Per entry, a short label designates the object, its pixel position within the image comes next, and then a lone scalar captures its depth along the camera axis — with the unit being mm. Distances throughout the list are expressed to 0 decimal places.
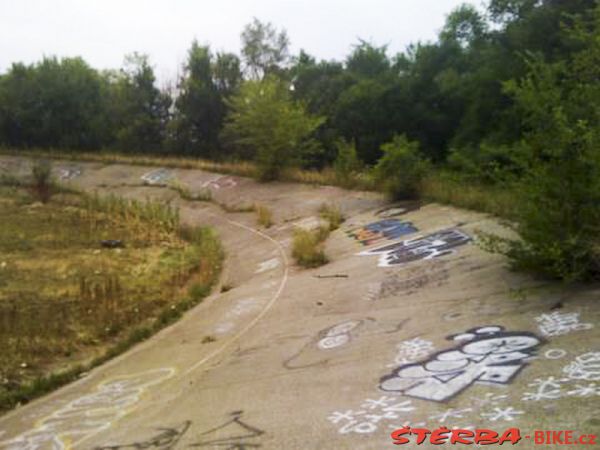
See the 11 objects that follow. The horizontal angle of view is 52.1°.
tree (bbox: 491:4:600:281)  7332
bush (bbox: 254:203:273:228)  21109
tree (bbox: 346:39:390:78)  47938
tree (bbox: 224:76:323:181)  27828
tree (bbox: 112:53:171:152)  43656
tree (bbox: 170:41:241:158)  42531
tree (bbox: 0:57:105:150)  45000
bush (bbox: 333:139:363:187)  23609
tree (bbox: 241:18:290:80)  51656
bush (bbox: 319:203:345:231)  17836
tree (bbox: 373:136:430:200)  18297
